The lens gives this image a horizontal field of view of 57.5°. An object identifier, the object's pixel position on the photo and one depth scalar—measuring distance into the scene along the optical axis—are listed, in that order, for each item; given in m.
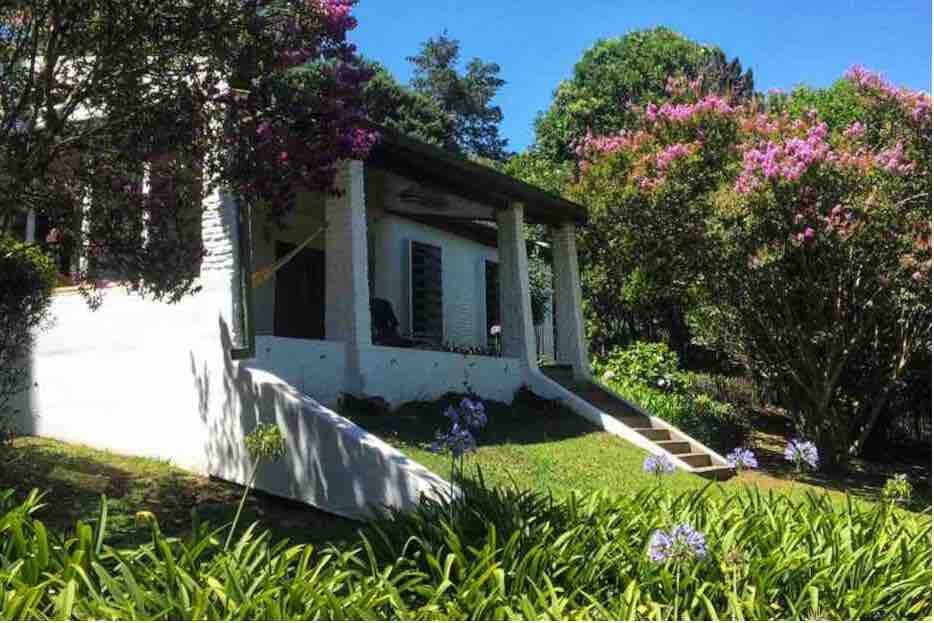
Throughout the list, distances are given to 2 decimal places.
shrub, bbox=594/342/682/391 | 16.66
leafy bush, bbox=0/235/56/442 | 6.84
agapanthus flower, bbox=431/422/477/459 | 5.14
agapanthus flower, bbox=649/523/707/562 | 3.90
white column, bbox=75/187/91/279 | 7.52
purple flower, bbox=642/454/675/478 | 5.46
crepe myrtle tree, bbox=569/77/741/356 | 13.64
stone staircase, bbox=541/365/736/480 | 12.06
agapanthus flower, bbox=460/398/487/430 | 5.31
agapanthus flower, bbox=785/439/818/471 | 5.67
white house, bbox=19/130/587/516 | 8.18
